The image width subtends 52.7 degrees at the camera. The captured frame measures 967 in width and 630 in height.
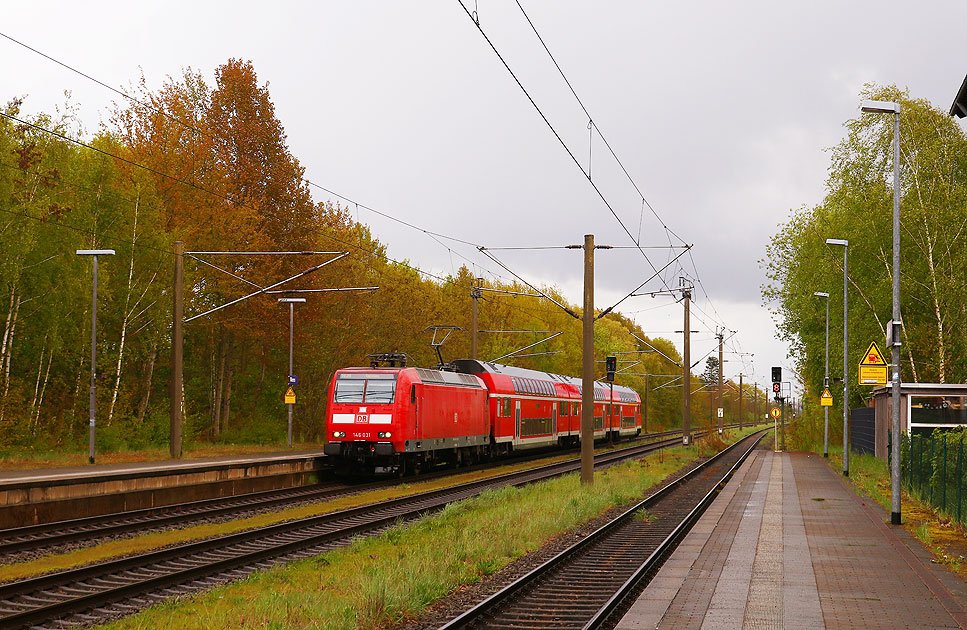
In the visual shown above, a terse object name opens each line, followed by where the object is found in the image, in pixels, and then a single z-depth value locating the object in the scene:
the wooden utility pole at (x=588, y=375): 24.89
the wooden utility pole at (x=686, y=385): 47.50
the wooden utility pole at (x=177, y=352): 30.09
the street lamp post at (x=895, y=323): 18.97
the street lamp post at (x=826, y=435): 44.61
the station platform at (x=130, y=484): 19.19
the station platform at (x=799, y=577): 10.36
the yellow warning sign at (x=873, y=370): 22.59
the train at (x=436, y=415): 28.30
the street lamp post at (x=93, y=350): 27.64
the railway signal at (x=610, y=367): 34.68
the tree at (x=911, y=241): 37.16
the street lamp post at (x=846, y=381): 33.00
